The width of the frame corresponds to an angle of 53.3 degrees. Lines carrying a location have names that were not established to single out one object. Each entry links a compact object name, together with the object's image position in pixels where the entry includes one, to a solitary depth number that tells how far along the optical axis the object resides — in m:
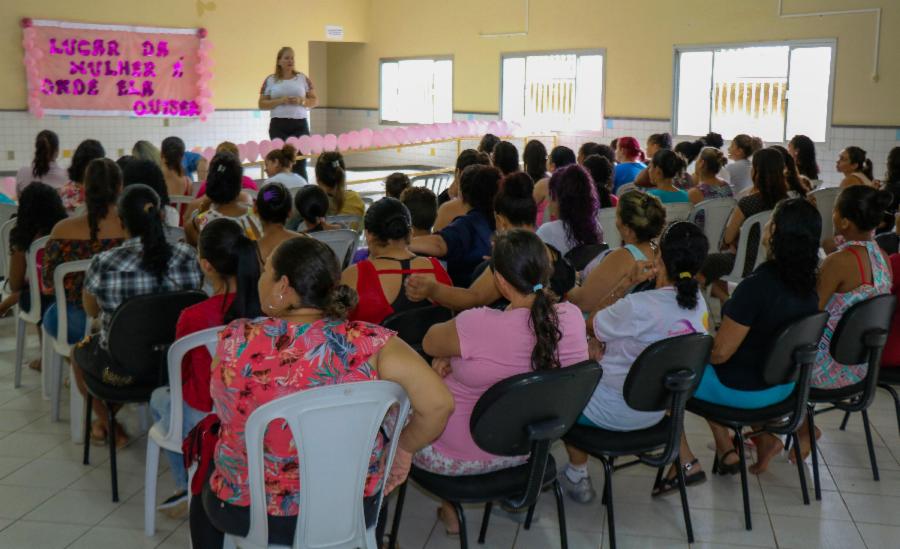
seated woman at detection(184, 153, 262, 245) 4.25
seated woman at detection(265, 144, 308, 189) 5.63
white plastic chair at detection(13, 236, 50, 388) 4.01
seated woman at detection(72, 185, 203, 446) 3.20
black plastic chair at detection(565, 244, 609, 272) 3.97
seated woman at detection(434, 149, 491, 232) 4.45
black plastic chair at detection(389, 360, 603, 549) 2.29
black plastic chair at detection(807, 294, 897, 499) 3.15
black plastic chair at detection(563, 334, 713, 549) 2.66
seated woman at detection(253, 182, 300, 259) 3.78
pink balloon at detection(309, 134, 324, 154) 9.29
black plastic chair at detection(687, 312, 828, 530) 2.92
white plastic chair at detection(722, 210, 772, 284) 4.94
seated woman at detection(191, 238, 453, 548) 2.03
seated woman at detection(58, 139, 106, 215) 5.05
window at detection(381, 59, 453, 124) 13.91
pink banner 10.48
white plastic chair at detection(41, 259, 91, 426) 3.54
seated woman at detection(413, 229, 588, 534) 2.42
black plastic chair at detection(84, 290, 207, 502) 2.99
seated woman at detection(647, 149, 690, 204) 5.29
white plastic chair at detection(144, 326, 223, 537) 2.59
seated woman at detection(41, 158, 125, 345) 3.76
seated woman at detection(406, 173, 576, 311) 3.13
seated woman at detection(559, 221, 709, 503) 2.82
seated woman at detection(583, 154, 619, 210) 5.16
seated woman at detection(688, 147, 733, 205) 5.60
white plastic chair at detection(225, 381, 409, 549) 1.98
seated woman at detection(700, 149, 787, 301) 5.06
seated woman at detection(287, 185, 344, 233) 4.22
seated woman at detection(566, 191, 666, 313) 3.34
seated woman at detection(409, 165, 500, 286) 3.85
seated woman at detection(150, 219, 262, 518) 2.77
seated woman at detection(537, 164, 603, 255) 4.00
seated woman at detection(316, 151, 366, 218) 4.89
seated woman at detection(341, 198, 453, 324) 3.18
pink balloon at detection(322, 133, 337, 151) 9.50
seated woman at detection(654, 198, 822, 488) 3.00
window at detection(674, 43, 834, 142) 9.98
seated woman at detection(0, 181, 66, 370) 4.14
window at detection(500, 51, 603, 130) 12.09
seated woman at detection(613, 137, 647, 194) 6.42
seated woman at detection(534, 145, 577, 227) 5.05
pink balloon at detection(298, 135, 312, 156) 9.09
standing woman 8.92
